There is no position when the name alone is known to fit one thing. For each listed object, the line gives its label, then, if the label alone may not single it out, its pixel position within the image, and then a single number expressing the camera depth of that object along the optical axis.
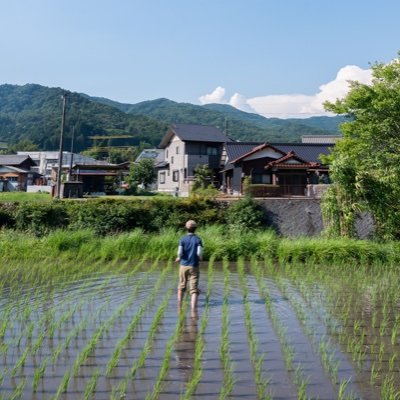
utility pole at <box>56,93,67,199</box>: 24.69
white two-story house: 33.28
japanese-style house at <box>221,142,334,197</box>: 26.83
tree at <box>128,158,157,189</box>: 38.25
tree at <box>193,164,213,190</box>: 28.70
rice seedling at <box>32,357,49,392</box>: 4.07
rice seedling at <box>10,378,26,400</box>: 3.83
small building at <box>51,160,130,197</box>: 32.78
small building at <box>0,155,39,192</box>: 40.44
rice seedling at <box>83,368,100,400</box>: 3.86
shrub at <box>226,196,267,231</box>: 14.95
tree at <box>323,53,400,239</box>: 13.57
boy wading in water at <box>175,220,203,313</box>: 6.91
